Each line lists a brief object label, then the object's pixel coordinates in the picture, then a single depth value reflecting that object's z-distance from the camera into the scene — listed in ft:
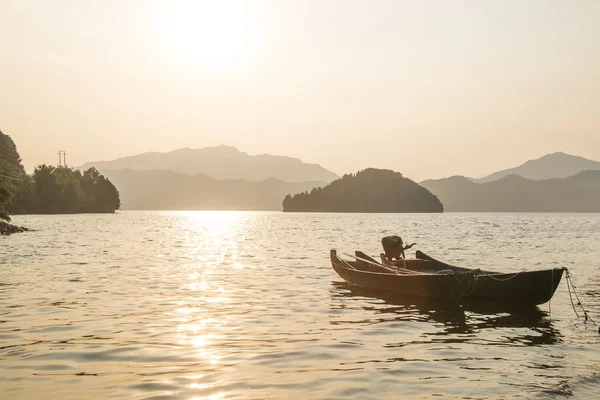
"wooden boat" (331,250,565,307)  70.54
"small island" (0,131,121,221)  553.23
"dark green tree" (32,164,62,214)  595.47
